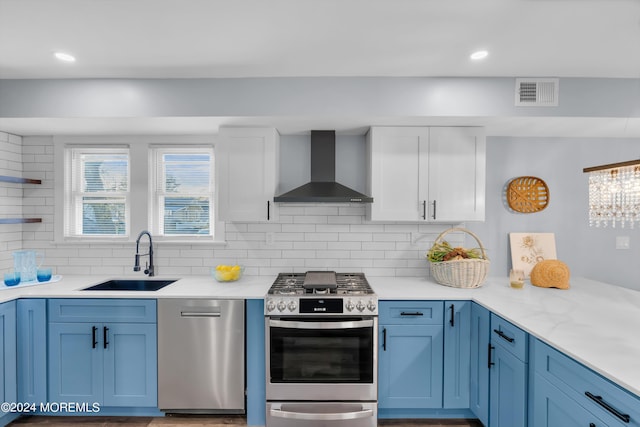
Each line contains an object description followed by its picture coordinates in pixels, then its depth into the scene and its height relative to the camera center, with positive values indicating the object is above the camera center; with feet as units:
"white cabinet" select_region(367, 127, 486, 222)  9.05 +0.99
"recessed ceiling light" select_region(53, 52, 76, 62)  7.08 +3.17
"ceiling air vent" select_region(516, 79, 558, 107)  8.05 +2.78
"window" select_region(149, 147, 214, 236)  10.51 +0.52
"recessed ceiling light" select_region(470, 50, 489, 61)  6.93 +3.18
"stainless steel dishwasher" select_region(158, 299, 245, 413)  8.09 -3.24
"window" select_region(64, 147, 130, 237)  10.52 +0.48
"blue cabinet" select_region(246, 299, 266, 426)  8.05 -3.92
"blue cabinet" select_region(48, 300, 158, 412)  8.11 -3.48
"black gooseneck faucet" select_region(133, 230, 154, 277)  9.72 -1.31
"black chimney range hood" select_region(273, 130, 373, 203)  9.05 +1.10
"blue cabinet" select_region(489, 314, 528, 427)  6.04 -3.12
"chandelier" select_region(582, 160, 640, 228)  5.76 +0.35
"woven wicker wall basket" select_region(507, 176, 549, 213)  10.23 +0.50
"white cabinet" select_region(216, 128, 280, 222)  9.13 +0.99
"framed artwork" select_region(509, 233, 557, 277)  10.18 -1.13
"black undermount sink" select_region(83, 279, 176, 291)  9.82 -2.17
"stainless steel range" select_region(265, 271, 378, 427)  7.74 -3.31
